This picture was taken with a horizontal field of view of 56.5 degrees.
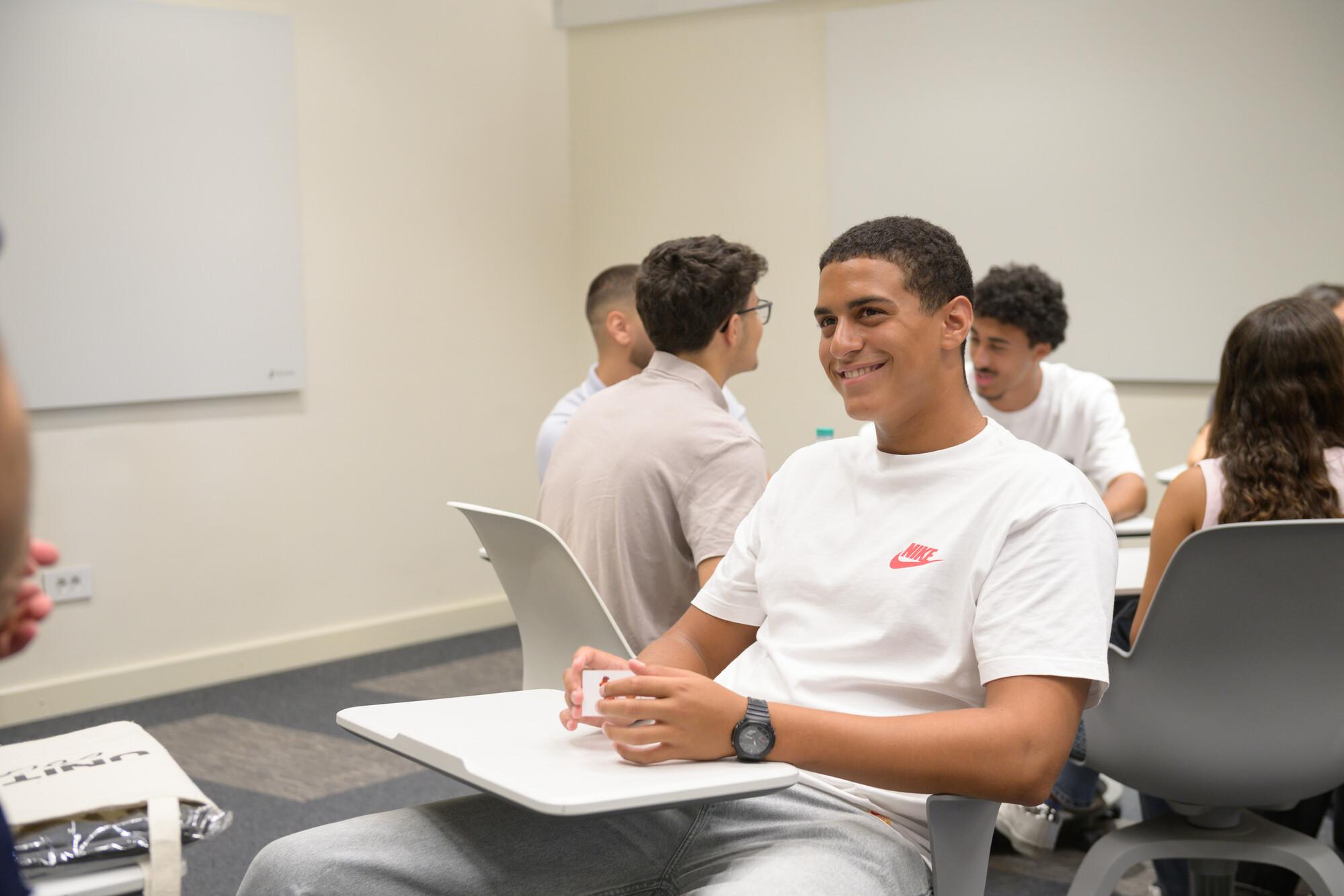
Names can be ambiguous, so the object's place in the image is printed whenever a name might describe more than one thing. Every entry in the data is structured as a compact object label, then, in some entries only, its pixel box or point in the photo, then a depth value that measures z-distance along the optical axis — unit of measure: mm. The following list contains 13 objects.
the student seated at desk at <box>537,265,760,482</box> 3480
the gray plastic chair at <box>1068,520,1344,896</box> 1860
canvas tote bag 1291
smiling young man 1422
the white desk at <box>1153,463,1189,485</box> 3469
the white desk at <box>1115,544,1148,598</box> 2359
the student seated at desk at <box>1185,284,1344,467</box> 3506
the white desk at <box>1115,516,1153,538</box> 2969
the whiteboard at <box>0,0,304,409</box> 4199
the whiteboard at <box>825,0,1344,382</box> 4262
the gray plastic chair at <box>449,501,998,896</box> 2045
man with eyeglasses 2273
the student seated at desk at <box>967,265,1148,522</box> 3322
